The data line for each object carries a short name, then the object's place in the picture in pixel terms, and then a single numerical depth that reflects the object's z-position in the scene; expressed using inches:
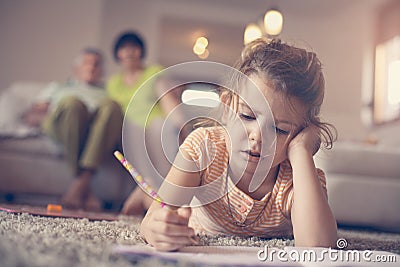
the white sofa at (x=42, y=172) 78.1
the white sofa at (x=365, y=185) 62.5
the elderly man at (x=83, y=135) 71.6
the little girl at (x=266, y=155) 29.6
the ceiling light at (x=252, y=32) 98.4
